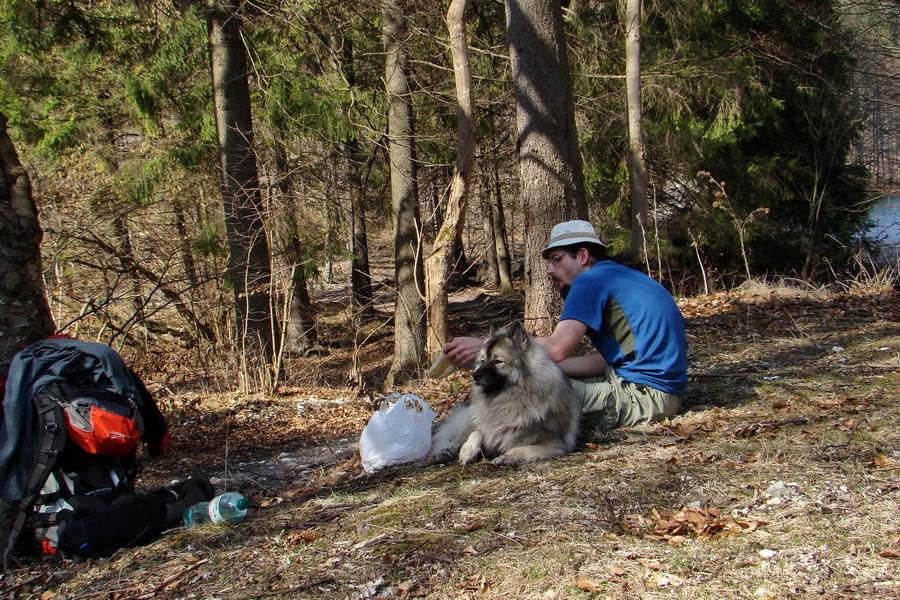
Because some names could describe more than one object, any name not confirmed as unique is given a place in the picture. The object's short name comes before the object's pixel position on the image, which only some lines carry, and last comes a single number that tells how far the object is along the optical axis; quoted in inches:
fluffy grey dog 177.9
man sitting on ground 184.4
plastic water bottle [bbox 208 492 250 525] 158.7
